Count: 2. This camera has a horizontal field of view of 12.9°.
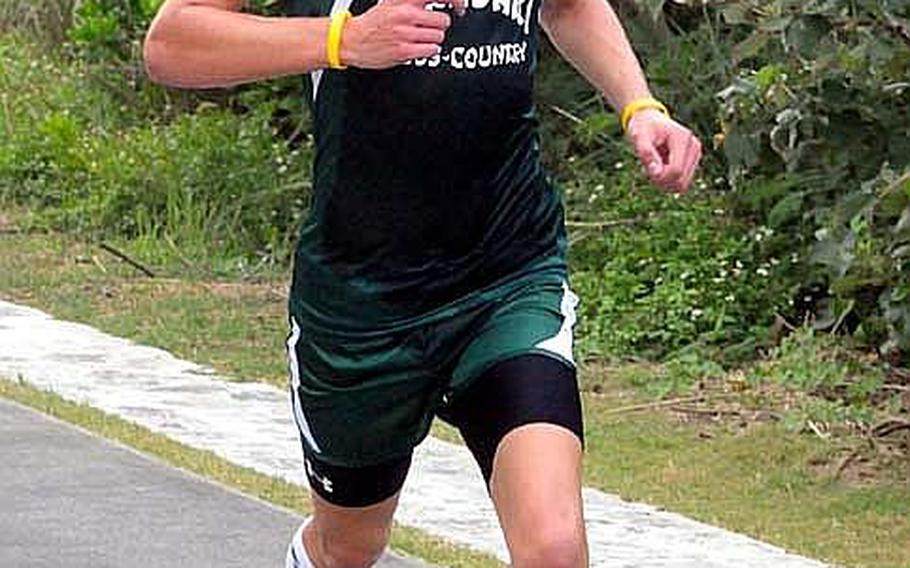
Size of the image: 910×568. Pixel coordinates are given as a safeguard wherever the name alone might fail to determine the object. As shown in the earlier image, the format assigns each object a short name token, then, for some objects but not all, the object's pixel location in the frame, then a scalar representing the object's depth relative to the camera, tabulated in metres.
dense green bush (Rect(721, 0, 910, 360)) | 12.74
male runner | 7.60
